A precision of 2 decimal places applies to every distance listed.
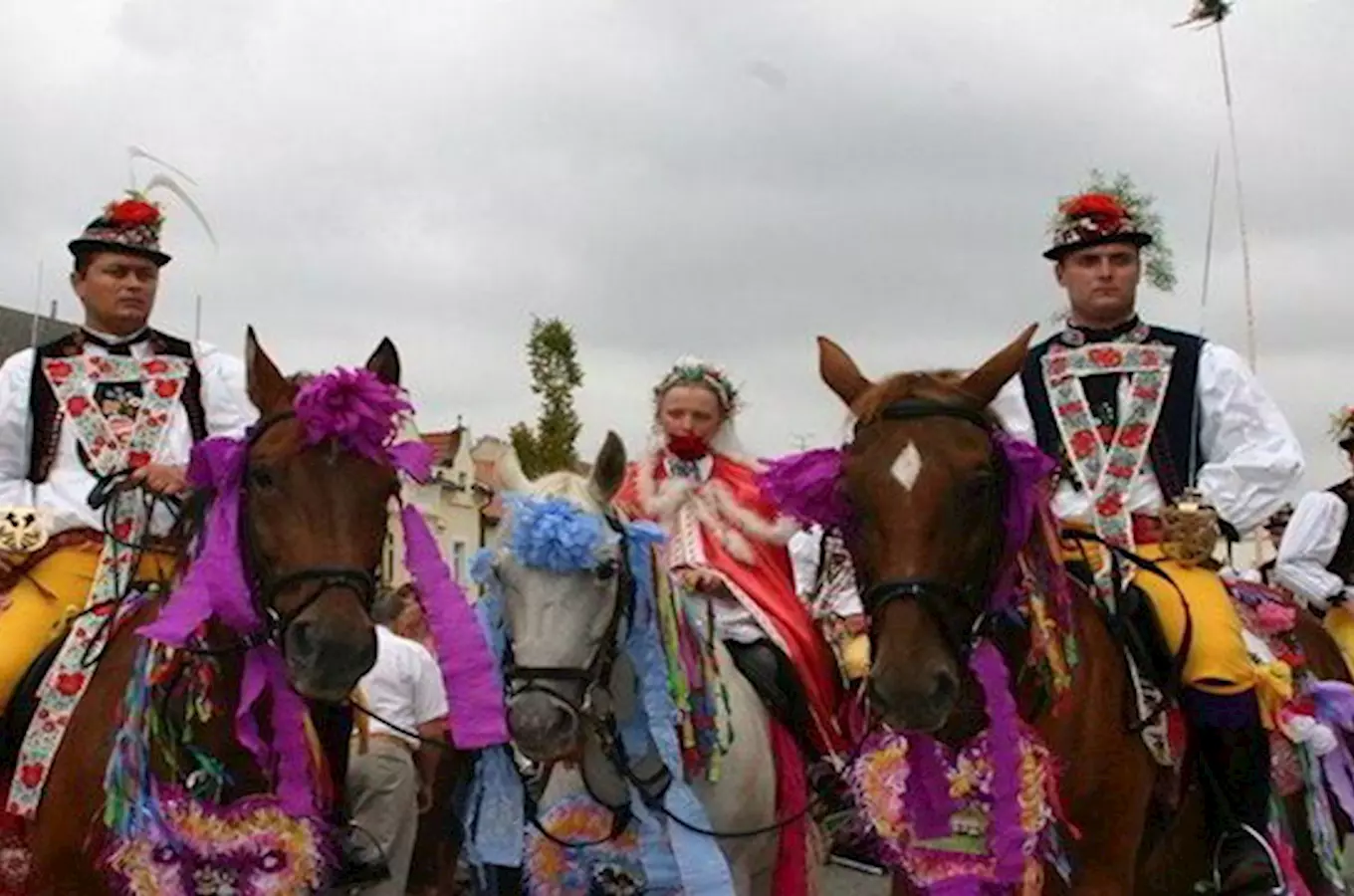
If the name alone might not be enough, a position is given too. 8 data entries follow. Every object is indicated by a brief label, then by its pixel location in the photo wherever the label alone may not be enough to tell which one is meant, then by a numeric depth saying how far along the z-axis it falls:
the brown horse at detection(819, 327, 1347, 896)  4.79
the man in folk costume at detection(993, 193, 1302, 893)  6.45
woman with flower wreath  7.29
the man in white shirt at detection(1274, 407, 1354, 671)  11.09
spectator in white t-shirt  7.83
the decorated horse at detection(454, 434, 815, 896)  6.05
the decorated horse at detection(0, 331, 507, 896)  5.21
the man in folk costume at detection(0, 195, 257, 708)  6.72
